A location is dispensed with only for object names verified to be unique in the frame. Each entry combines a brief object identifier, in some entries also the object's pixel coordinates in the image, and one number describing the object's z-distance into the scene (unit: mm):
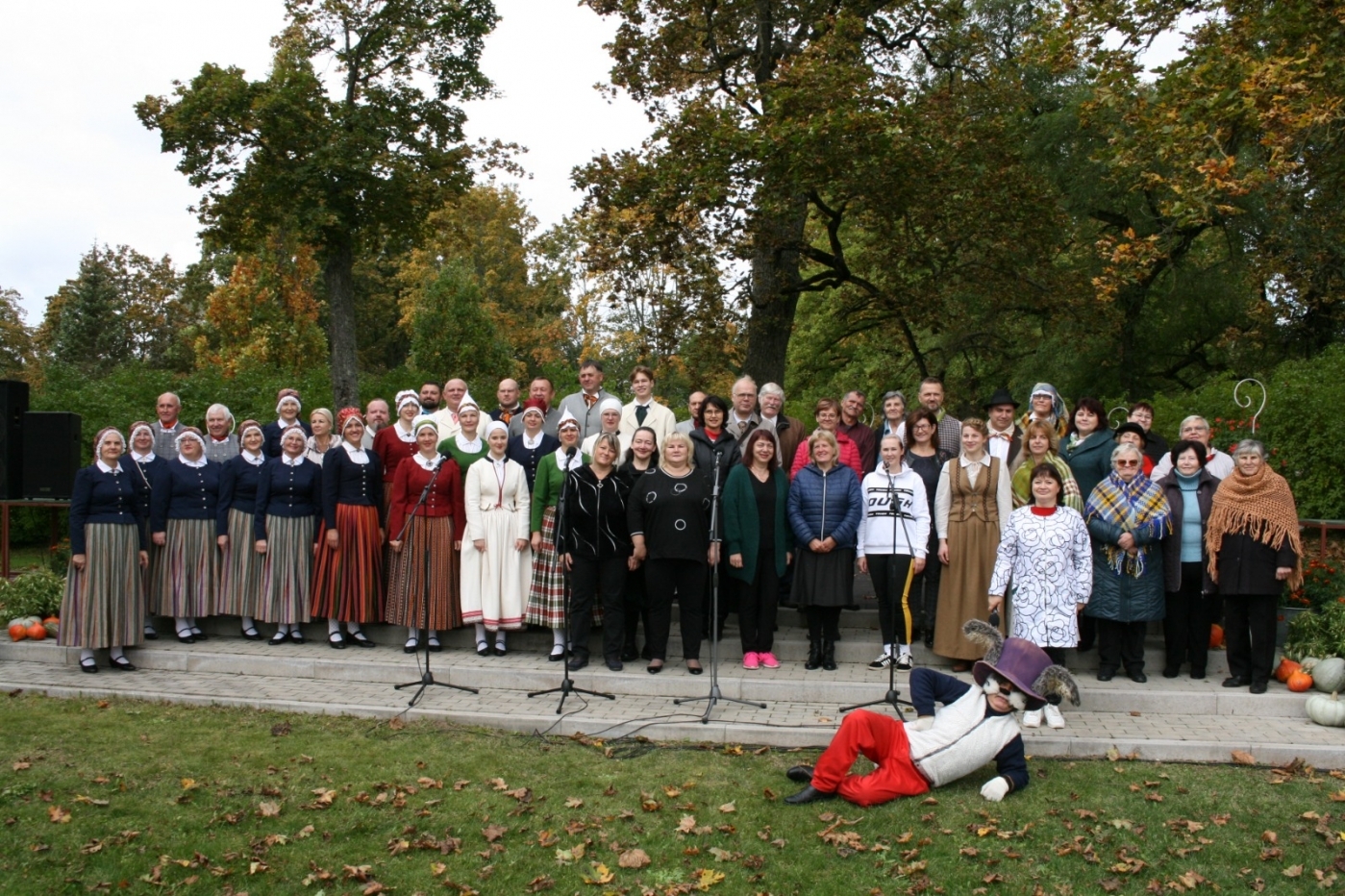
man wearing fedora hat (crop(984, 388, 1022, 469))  8594
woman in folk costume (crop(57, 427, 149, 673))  8562
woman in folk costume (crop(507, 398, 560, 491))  9156
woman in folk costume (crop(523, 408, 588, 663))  8539
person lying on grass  5730
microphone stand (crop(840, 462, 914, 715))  7045
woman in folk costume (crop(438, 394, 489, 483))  9070
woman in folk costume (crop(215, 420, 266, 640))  9320
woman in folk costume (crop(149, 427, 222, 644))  9312
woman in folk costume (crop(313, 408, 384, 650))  9031
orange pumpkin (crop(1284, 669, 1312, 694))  7598
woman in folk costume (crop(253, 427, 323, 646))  9164
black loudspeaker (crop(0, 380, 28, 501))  11602
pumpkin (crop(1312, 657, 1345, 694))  7453
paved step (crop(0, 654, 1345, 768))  6551
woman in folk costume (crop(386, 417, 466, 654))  8805
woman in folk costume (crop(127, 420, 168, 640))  9172
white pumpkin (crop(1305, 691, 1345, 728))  7037
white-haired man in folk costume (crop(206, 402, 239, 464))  10008
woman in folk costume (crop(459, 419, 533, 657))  8711
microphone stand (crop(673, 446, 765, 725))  7314
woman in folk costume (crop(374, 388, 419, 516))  9336
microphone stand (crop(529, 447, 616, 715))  8117
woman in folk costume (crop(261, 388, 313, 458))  9586
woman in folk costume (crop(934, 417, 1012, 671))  7945
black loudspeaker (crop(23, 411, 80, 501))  11711
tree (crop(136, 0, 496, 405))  18953
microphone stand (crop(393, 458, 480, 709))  7613
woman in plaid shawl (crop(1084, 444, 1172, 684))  7785
